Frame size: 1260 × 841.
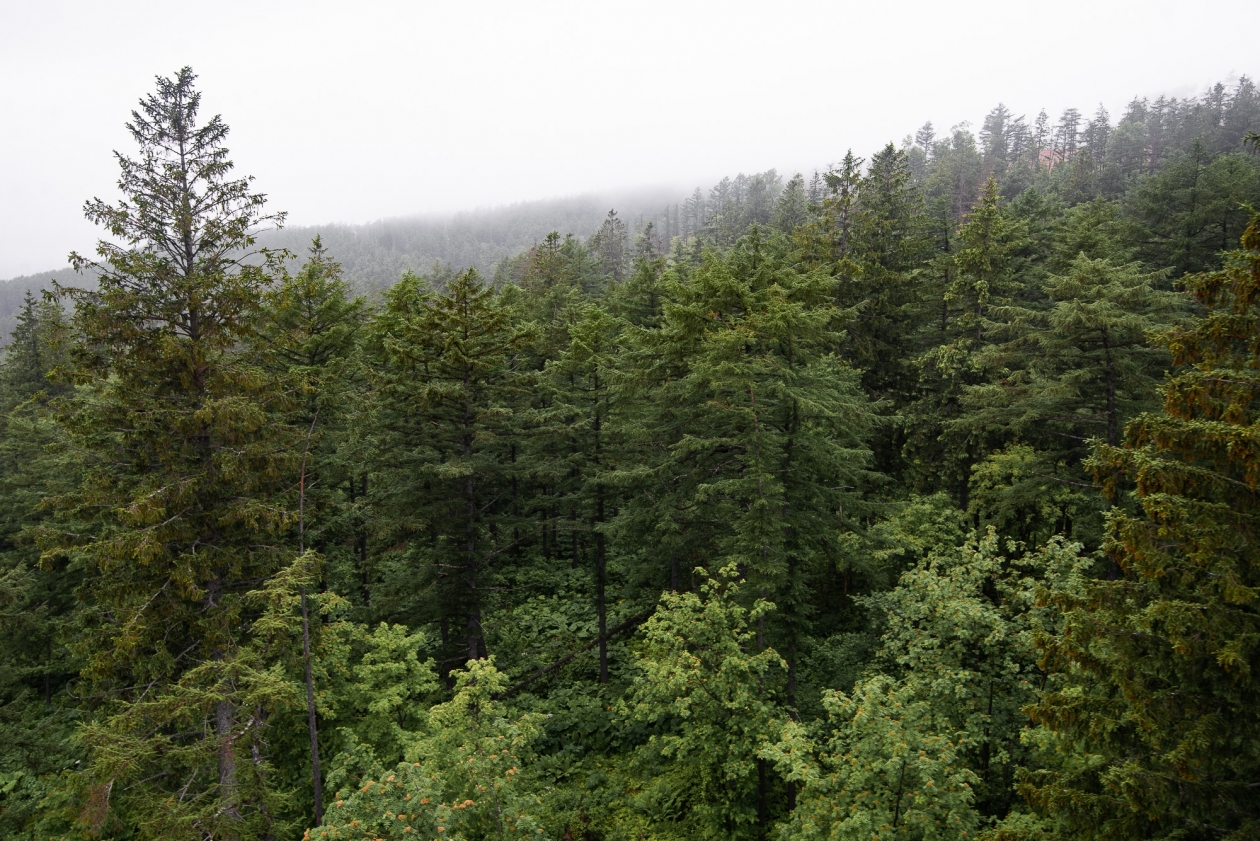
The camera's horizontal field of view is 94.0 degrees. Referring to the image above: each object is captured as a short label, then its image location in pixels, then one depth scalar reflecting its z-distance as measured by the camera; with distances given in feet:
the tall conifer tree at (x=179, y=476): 34.40
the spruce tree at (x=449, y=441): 52.03
